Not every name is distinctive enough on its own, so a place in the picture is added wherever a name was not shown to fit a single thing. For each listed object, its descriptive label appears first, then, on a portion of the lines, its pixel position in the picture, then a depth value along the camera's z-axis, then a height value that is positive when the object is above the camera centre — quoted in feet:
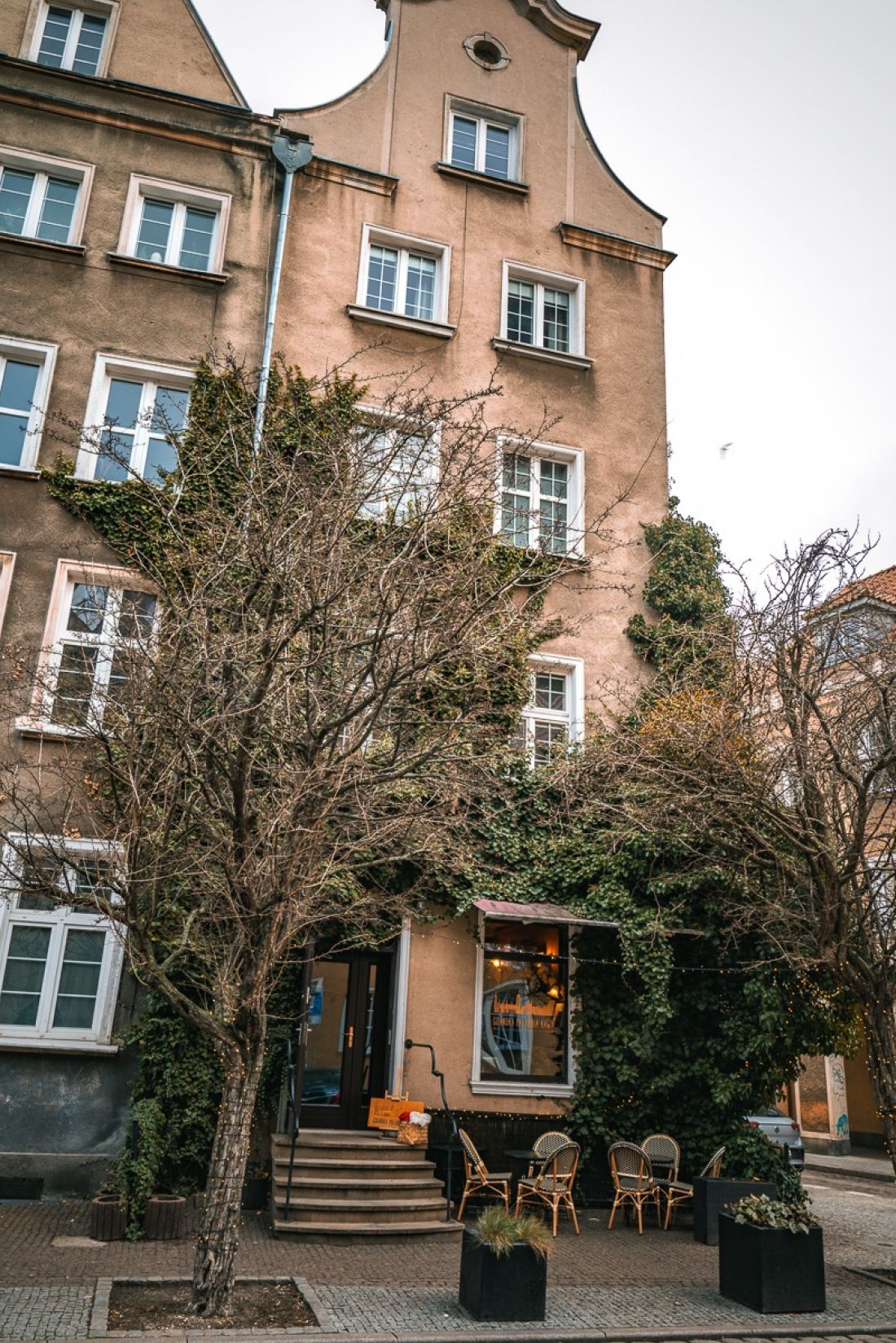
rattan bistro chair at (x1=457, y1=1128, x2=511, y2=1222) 38.22 -5.27
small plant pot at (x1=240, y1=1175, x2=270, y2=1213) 39.01 -6.34
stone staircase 35.50 -5.70
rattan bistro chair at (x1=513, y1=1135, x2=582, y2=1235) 37.88 -5.30
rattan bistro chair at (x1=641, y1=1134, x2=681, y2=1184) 42.32 -4.40
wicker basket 39.75 -3.98
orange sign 41.22 -3.18
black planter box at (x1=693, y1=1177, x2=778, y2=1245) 37.86 -5.66
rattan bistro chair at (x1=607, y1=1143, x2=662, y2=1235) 40.32 -5.32
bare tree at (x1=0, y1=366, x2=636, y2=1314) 25.43 +8.04
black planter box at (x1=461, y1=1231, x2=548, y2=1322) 26.73 -6.42
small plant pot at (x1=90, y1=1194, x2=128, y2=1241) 33.19 -6.46
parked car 57.52 -4.76
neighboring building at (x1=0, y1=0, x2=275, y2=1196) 39.78 +32.97
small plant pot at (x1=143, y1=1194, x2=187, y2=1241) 33.73 -6.45
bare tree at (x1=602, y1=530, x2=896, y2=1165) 33.01 +9.27
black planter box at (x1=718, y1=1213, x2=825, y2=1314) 29.09 -6.28
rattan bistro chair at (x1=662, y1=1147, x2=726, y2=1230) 40.19 -5.58
